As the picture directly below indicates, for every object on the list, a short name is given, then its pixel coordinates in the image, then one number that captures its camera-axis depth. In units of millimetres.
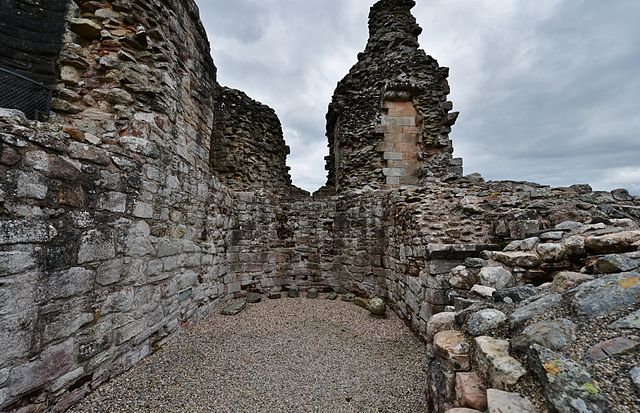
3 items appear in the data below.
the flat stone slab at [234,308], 5121
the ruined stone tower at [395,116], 8023
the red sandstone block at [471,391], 1381
